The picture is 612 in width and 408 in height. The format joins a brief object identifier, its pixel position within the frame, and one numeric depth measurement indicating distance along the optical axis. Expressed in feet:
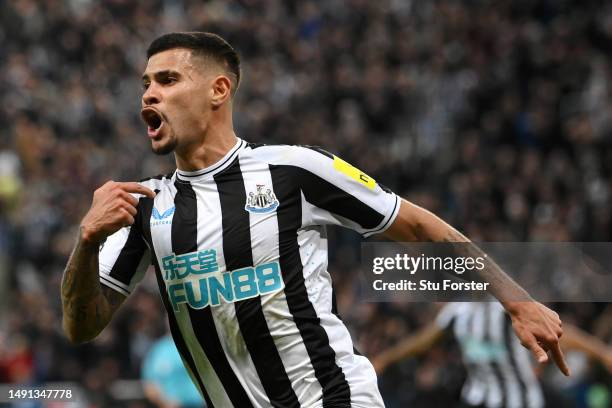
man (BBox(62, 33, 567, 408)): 28.27
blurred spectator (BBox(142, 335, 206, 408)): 54.44
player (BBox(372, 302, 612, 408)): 53.16
